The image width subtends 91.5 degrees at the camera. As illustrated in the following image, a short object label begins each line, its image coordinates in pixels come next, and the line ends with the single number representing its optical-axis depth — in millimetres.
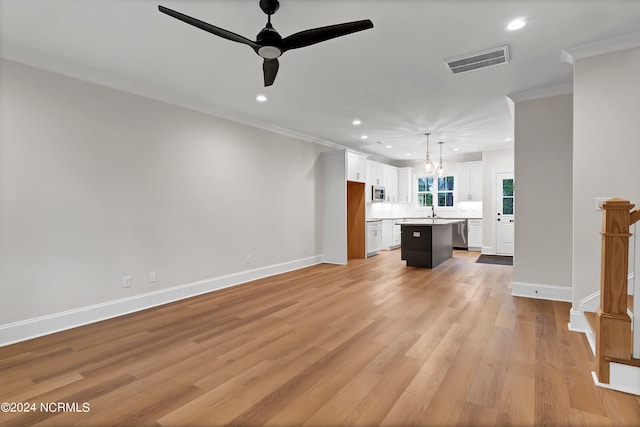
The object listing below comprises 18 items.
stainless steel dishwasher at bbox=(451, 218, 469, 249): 9148
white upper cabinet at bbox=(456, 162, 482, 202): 9078
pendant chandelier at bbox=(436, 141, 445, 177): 7352
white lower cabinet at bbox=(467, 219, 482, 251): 8922
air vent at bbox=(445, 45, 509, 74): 3152
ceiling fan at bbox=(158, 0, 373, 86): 2035
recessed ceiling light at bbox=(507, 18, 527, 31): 2604
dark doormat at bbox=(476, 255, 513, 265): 7059
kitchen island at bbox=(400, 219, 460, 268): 6465
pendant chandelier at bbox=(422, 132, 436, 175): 6651
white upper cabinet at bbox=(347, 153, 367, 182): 7227
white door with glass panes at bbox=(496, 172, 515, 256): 7988
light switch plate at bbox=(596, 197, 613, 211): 3013
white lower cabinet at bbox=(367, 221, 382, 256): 8110
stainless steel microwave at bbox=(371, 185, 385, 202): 8438
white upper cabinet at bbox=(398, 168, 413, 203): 10188
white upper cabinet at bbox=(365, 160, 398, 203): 8312
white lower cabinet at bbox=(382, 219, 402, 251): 9374
